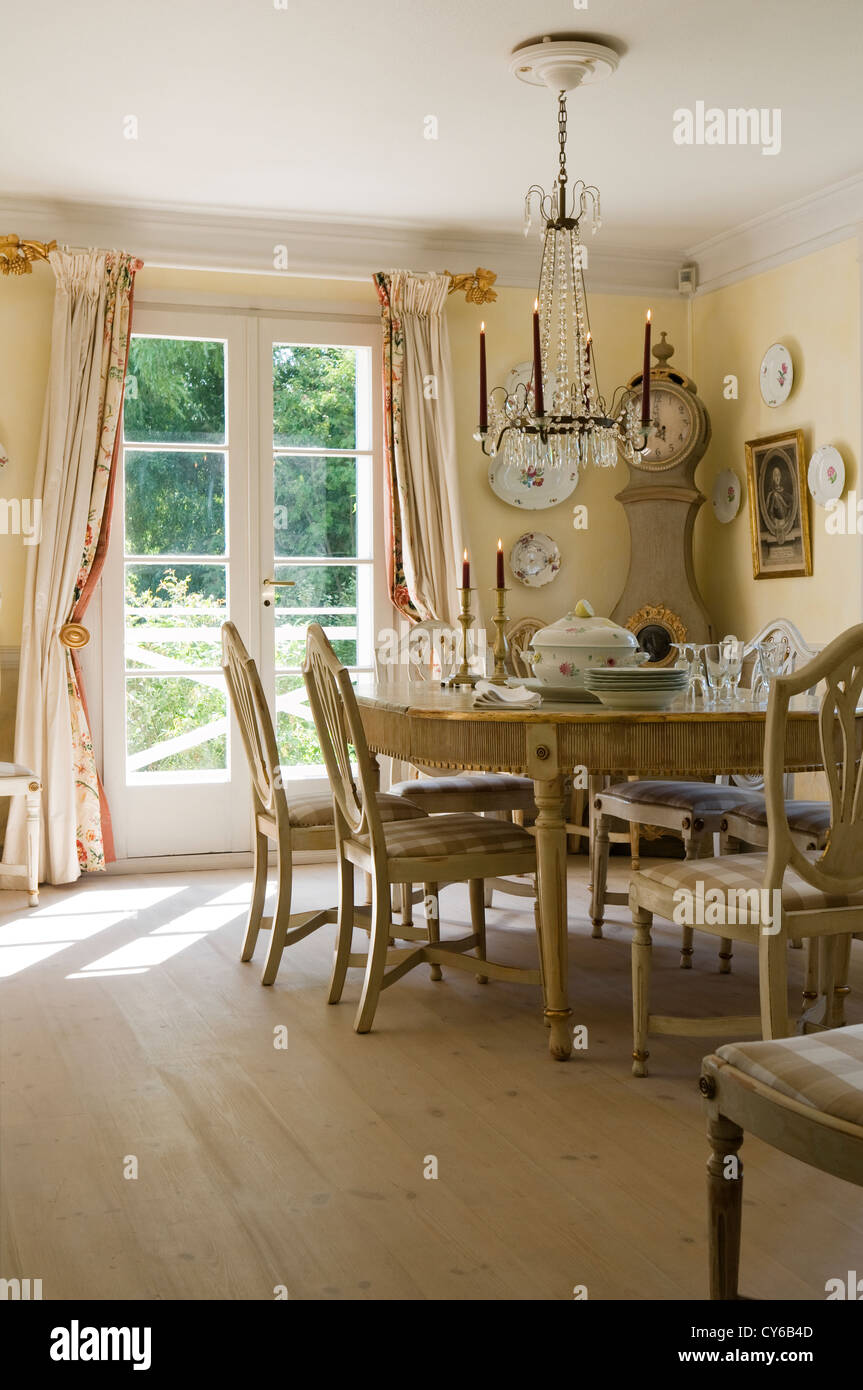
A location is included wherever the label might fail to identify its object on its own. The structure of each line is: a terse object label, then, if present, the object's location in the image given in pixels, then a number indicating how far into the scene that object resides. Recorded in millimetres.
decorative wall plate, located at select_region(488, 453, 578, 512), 5895
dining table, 2877
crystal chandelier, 3725
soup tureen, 3322
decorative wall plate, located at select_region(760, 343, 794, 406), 5406
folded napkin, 3123
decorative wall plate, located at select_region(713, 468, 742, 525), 5836
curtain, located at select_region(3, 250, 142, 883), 5148
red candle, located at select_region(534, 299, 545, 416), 3516
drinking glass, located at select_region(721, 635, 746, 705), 3373
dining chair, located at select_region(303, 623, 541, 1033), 3135
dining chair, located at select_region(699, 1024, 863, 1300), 1468
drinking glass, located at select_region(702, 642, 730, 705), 3392
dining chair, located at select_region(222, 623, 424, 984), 3609
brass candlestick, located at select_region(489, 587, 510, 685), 3385
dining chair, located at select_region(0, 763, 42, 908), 4691
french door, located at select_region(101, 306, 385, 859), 5445
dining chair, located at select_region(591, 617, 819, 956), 3502
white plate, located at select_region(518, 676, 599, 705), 3354
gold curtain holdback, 5168
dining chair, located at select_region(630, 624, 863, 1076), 2395
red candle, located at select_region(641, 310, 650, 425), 3533
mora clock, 5723
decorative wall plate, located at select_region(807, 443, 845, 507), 5070
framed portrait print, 5293
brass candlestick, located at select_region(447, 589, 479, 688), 3737
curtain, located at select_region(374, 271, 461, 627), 5586
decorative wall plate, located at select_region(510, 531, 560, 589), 5918
